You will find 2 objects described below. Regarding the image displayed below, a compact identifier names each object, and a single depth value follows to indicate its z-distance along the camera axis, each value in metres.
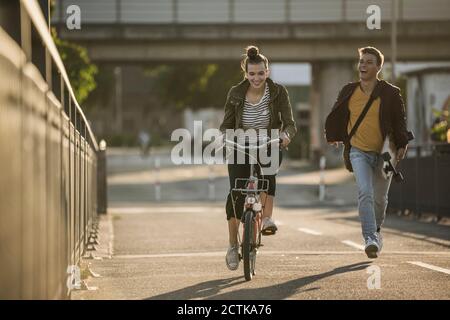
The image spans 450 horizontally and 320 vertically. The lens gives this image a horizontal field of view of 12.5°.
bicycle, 14.85
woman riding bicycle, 15.78
